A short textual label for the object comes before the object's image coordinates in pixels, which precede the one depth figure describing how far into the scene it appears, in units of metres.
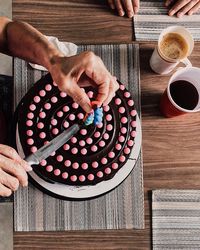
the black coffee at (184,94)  0.89
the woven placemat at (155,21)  0.98
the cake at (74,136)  0.84
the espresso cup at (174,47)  0.91
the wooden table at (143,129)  0.92
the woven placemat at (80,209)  0.90
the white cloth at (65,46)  0.94
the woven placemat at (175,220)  0.92
